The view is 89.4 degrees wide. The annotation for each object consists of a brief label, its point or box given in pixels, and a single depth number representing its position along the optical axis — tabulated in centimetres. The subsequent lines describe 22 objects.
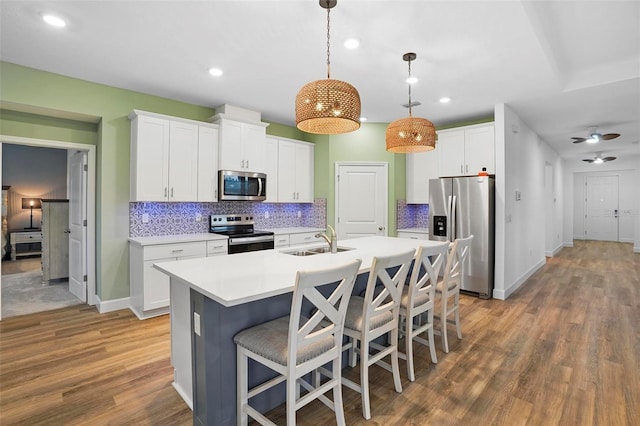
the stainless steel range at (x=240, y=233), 424
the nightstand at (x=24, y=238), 704
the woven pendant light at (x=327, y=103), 195
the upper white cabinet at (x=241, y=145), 443
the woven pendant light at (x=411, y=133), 286
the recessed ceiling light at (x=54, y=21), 246
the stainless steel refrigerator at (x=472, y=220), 443
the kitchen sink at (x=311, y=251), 292
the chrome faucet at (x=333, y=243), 292
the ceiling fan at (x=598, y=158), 748
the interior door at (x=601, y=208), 1027
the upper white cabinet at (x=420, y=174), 534
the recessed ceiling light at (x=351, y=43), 275
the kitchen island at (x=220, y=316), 171
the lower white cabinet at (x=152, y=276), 357
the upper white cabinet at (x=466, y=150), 470
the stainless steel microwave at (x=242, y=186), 442
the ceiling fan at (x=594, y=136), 532
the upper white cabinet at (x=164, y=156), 382
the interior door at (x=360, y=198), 549
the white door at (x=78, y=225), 409
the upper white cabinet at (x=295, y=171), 533
